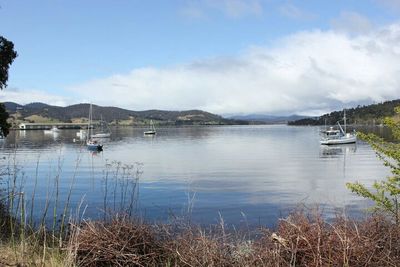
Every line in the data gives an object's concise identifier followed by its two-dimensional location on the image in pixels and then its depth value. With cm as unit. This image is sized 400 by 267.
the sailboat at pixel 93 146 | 9494
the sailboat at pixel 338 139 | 12442
